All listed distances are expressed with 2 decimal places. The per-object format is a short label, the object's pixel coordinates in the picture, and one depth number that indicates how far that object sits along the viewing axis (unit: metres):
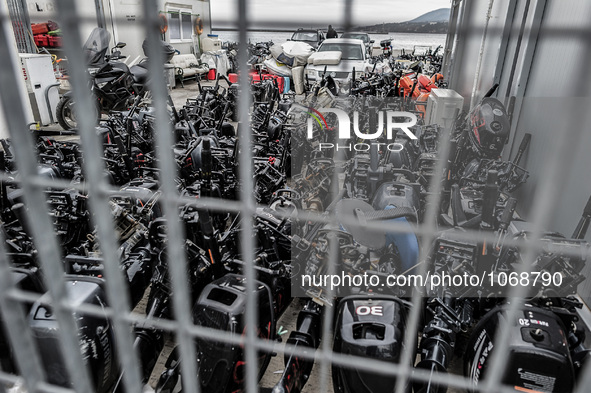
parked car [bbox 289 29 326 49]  12.15
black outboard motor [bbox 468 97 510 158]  3.83
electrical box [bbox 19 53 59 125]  6.66
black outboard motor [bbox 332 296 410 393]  1.65
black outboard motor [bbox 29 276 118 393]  1.73
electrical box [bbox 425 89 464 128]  5.79
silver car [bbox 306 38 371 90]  7.93
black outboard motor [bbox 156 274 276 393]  1.78
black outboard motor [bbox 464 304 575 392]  1.58
